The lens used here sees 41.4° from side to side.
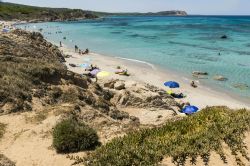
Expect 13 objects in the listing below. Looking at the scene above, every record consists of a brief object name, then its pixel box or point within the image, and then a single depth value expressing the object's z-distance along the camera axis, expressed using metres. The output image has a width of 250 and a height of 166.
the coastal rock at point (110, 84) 28.29
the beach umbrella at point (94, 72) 35.40
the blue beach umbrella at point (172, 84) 32.94
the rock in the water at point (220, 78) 38.22
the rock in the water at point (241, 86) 34.68
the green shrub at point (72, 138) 12.34
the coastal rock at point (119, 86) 26.27
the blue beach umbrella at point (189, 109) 24.89
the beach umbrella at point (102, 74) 33.74
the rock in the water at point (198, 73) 40.72
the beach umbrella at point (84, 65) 42.71
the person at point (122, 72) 39.85
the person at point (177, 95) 30.97
